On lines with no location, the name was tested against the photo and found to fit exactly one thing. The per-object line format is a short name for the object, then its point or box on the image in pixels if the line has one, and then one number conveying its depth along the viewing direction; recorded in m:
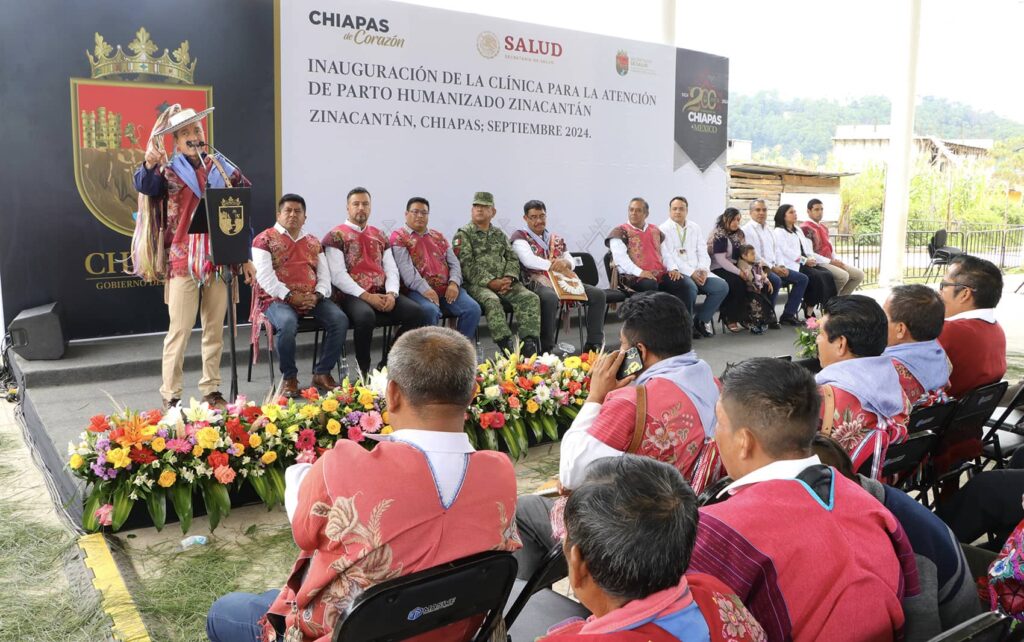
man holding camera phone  2.14
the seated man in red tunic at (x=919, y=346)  2.82
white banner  6.14
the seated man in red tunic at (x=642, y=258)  6.84
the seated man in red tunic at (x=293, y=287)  4.88
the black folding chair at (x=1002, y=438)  3.28
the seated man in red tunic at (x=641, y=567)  1.12
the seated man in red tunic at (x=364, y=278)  5.24
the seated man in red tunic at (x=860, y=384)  2.33
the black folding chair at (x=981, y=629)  1.26
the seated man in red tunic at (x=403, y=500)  1.47
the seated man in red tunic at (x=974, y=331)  3.27
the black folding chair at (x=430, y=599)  1.37
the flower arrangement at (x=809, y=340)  5.29
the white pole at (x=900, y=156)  11.05
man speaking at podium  4.26
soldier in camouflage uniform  5.93
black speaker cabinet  4.95
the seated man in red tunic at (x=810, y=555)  1.32
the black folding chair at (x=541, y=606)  1.75
